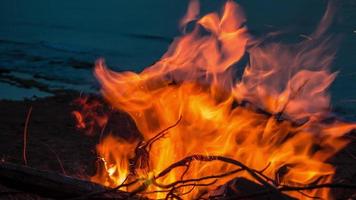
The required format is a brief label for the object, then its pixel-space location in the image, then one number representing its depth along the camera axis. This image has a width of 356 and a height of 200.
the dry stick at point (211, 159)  4.83
